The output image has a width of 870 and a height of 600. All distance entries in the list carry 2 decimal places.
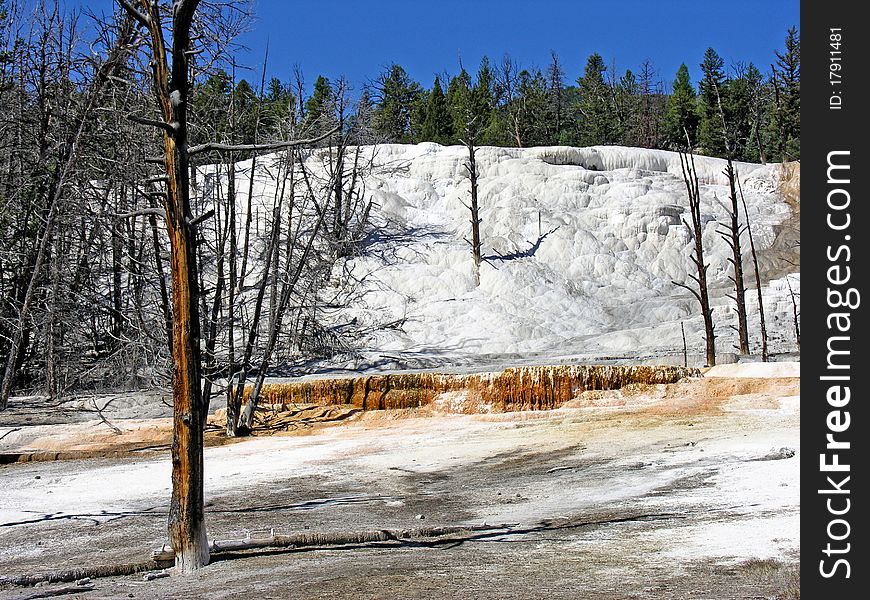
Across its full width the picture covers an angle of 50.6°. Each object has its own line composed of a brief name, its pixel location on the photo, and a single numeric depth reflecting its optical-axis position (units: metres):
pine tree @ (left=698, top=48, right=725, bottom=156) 61.56
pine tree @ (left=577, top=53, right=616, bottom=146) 69.88
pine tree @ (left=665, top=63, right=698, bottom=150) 66.12
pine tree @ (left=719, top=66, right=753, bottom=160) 62.91
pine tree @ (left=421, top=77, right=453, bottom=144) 67.56
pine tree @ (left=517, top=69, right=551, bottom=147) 67.94
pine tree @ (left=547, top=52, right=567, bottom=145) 71.00
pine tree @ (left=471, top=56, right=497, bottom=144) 65.29
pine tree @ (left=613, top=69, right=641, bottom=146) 70.75
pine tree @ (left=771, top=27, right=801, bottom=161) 59.56
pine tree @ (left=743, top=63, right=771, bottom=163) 66.19
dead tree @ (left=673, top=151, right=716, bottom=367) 22.83
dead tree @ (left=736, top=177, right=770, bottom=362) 23.28
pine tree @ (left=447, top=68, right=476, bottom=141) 66.78
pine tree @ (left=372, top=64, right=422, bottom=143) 72.75
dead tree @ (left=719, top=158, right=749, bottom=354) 28.70
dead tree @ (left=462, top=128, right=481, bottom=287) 40.16
